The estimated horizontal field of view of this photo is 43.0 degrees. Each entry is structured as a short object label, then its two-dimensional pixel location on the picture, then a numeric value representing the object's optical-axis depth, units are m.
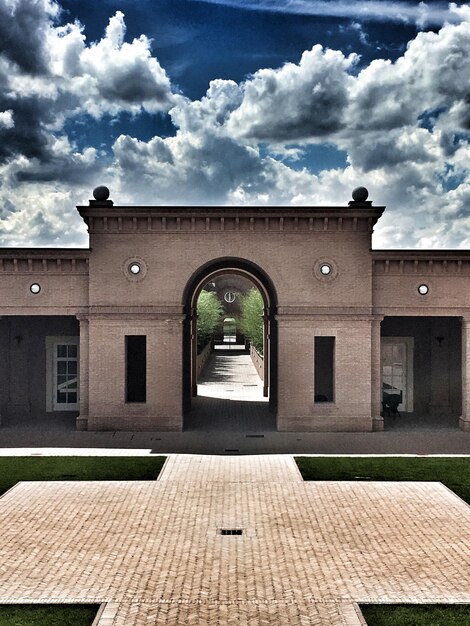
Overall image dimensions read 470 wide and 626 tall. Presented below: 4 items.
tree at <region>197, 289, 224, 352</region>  50.44
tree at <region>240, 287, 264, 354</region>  48.47
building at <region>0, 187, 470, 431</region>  21.17
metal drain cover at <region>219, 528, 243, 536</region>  11.86
